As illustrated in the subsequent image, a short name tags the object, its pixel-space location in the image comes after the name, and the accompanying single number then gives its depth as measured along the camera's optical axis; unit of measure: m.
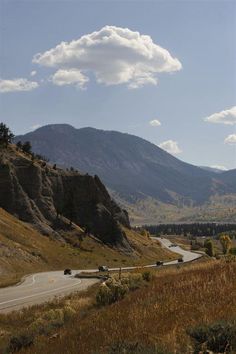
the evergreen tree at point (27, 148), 139.45
